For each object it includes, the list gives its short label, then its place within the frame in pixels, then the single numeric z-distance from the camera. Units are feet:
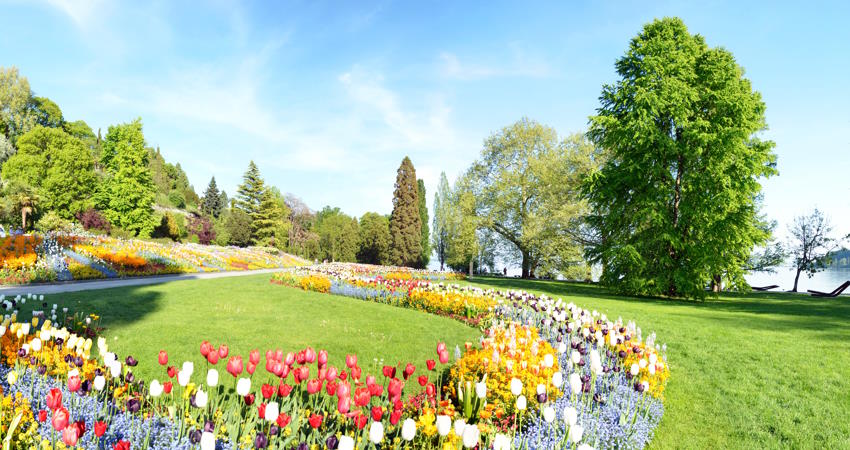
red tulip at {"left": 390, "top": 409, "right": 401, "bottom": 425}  9.18
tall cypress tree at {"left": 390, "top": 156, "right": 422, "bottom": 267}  134.21
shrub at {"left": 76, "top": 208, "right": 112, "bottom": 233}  101.91
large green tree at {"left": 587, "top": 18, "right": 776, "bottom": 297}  53.47
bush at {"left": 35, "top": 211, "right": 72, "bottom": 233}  82.94
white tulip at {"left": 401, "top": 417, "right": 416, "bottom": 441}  7.85
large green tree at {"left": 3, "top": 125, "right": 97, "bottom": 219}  105.50
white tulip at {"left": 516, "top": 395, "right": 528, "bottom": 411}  9.81
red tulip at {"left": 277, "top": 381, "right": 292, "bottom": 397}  9.57
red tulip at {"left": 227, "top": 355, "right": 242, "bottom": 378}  10.17
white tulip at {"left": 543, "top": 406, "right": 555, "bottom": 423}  8.78
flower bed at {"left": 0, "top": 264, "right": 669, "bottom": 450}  9.27
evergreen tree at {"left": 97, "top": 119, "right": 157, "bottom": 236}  102.32
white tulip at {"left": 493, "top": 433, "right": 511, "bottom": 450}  7.39
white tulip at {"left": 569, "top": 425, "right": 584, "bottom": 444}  8.09
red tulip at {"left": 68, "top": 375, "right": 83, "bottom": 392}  9.24
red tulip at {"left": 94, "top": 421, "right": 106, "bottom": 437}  7.41
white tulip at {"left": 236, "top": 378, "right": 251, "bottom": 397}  9.02
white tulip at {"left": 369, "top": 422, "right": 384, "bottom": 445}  7.59
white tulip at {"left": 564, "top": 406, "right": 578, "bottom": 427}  8.61
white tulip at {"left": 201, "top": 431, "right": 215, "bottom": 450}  6.71
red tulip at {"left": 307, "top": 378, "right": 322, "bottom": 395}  9.60
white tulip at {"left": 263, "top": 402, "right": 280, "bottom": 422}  7.96
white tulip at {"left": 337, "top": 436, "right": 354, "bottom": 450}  7.12
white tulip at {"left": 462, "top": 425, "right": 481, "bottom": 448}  7.13
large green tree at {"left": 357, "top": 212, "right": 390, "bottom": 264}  138.51
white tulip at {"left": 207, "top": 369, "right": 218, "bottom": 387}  9.25
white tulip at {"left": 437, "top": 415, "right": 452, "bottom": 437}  7.79
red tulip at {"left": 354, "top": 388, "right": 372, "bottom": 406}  9.04
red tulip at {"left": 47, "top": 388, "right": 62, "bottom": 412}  7.65
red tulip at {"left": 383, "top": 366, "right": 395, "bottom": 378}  10.51
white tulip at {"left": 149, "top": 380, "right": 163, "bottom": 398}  8.79
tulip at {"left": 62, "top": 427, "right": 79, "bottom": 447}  6.77
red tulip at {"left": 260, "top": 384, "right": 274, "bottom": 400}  9.14
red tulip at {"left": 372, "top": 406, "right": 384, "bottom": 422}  8.47
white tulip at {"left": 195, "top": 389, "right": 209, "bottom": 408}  8.55
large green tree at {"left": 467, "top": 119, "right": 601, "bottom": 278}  84.94
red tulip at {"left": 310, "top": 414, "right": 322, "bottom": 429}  8.53
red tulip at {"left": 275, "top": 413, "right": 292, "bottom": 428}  7.98
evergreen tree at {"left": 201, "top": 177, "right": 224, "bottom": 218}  219.20
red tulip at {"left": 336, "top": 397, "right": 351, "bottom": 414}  8.81
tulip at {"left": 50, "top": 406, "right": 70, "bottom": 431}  6.87
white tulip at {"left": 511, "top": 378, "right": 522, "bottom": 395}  10.05
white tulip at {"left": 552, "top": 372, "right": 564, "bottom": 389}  10.79
